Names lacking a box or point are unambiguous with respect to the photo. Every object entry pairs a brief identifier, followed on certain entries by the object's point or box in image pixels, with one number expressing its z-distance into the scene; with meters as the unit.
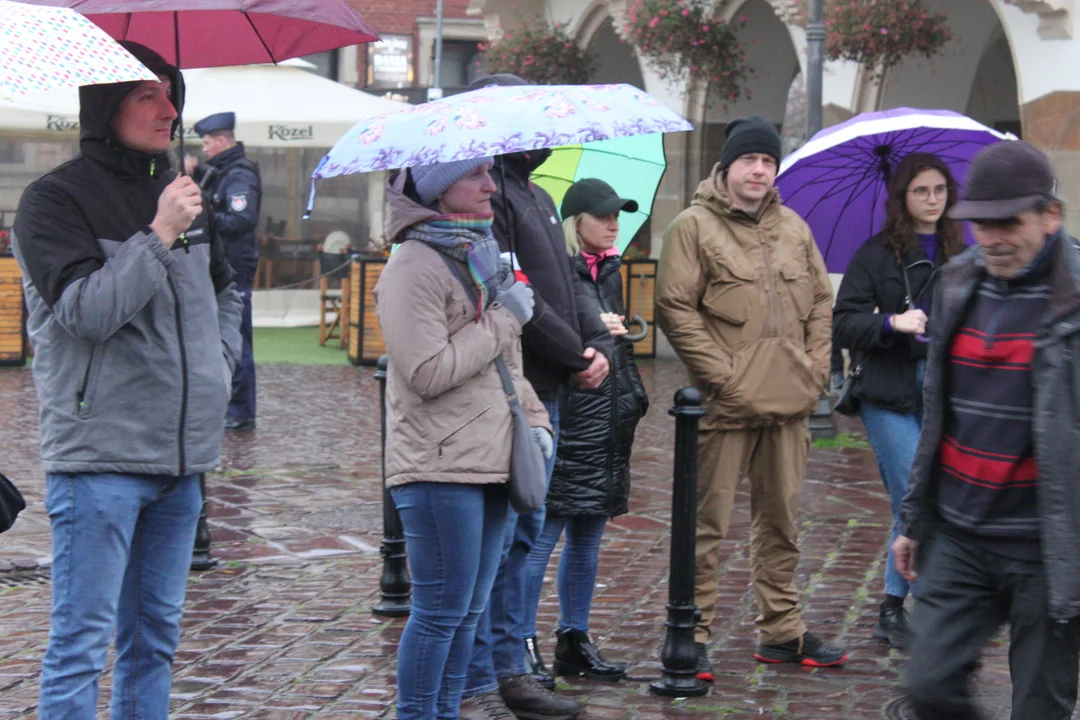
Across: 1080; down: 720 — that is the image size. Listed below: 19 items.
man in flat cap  3.75
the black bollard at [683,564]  5.45
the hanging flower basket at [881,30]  12.84
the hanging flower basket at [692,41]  16.11
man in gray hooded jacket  3.84
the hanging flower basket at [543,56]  19.00
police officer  11.22
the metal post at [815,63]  11.85
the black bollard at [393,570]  6.47
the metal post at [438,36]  30.82
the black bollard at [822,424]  11.52
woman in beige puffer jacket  4.38
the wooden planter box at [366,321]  16.09
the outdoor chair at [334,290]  18.12
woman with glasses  5.93
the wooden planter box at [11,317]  15.40
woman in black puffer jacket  5.54
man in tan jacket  5.66
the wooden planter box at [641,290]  16.91
